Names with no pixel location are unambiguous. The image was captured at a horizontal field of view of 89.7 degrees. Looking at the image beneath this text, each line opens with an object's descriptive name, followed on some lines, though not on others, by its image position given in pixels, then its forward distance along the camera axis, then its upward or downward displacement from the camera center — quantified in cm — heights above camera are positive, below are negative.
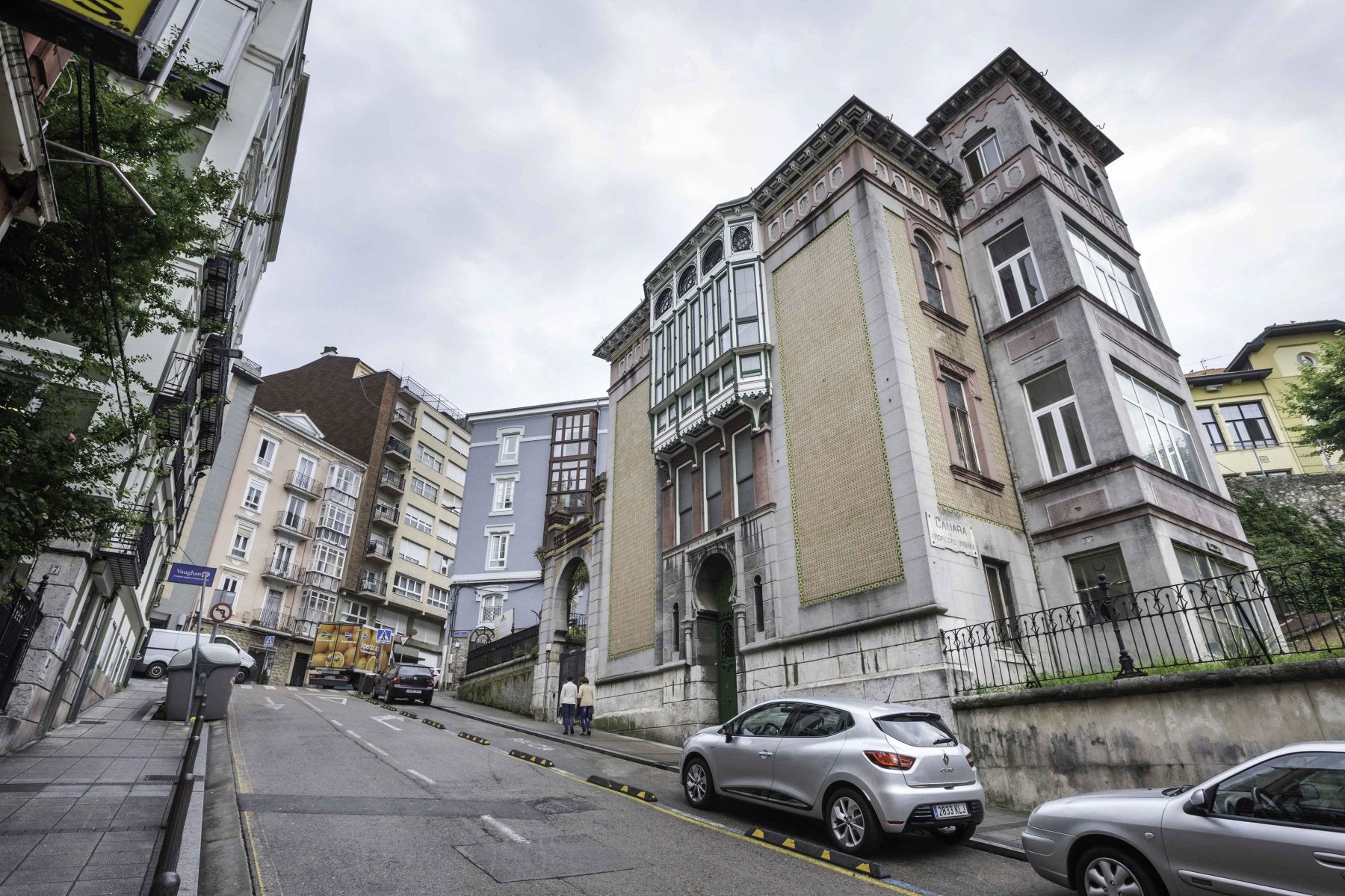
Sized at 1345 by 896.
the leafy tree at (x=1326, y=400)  2362 +1094
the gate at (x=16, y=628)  1073 +170
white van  3209 +383
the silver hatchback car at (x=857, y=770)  724 -38
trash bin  1627 +131
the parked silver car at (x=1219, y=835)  449 -69
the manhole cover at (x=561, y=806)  890 -87
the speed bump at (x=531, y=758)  1289 -40
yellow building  3597 +1700
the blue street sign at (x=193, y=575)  1334 +301
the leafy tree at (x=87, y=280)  757 +507
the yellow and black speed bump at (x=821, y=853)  673 -117
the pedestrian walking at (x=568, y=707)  1920 +77
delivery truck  3588 +400
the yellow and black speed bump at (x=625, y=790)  1006 -77
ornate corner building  1392 +706
